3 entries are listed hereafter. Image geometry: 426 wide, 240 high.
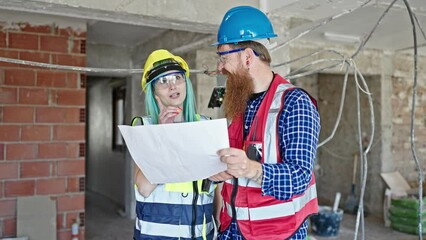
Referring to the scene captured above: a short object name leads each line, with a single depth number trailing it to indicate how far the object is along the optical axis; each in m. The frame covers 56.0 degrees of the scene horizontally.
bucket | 4.64
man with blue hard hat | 1.20
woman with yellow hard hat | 1.48
